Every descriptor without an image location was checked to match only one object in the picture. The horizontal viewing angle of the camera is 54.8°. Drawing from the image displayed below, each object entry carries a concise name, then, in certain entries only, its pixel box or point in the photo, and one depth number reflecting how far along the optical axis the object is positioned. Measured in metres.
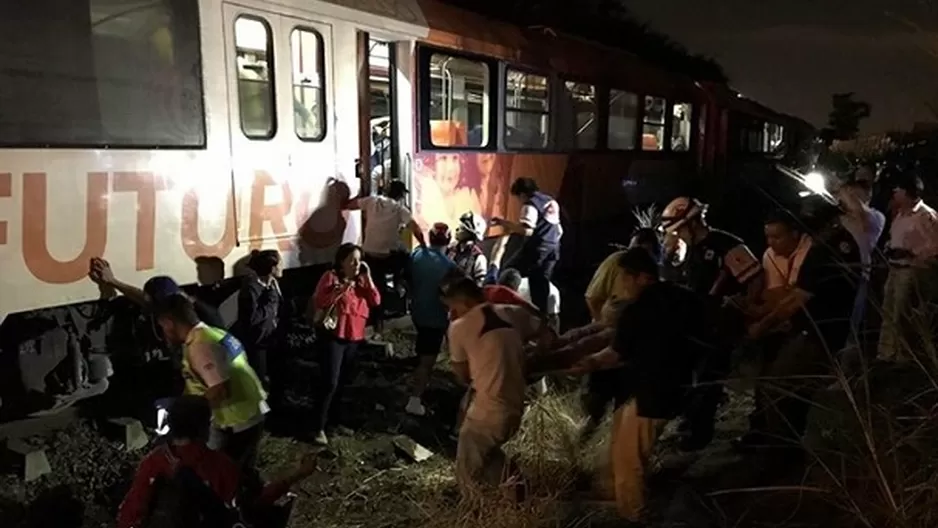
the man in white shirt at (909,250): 6.13
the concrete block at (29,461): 5.04
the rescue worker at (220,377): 3.92
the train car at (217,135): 4.85
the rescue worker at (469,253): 7.20
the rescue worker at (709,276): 5.53
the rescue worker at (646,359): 4.27
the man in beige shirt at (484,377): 4.42
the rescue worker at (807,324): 5.05
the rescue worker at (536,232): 8.61
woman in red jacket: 5.90
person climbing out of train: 7.47
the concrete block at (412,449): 5.75
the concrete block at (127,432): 5.61
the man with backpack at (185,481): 3.12
